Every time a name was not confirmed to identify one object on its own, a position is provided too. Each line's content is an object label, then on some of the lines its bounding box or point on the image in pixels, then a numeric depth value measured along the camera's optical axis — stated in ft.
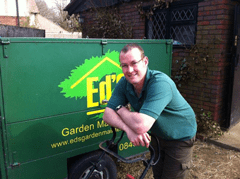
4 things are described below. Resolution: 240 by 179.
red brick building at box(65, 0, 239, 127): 15.65
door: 15.31
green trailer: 7.80
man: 5.95
